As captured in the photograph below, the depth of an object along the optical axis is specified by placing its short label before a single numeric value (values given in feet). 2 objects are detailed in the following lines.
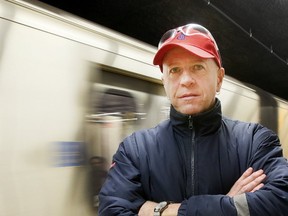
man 4.51
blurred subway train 5.99
